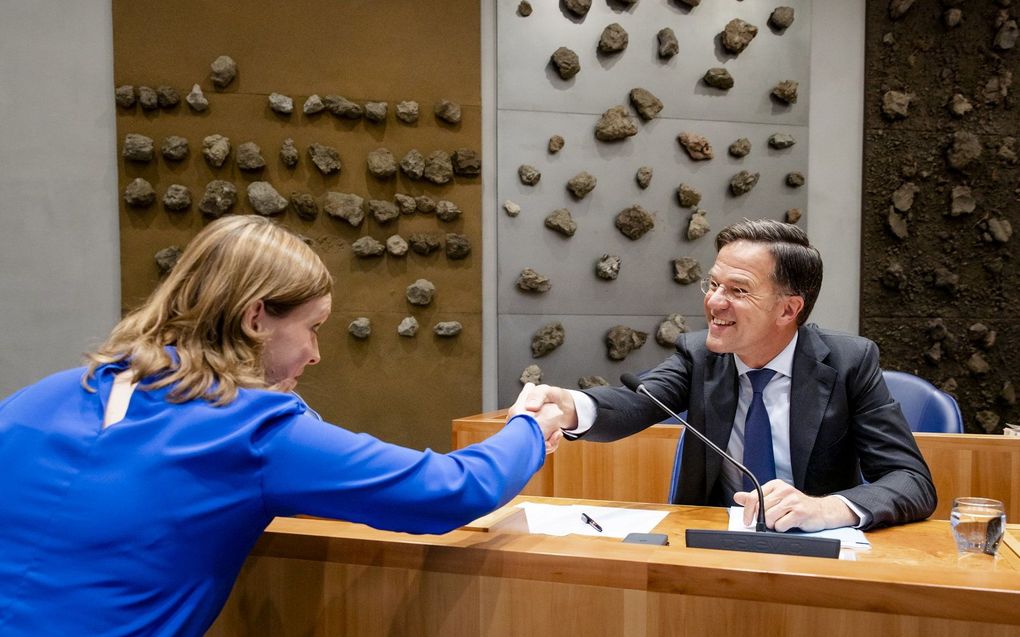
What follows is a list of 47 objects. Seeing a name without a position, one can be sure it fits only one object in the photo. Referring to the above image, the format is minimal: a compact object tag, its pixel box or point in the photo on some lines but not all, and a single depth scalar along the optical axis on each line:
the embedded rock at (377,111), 4.13
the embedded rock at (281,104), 4.08
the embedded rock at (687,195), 4.42
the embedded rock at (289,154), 4.10
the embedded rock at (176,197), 4.04
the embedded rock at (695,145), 4.41
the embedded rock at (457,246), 4.24
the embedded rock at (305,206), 4.12
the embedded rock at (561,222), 4.30
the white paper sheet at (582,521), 1.57
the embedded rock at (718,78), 4.40
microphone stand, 1.26
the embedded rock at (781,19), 4.43
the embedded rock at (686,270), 4.43
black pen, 1.59
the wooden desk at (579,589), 1.08
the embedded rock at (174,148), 4.02
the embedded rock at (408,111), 4.16
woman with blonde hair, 1.04
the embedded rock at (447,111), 4.18
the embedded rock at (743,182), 4.45
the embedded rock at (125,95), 4.00
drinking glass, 1.41
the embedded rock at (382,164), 4.16
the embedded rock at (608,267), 4.38
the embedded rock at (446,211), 4.21
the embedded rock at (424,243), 4.21
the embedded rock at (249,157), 4.07
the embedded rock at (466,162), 4.21
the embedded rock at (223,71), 4.04
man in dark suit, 1.97
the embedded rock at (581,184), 4.31
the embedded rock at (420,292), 4.23
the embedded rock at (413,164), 4.17
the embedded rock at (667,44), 4.34
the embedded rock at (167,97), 4.02
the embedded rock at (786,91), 4.45
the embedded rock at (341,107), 4.12
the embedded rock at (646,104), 4.35
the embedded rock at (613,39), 4.30
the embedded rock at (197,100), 4.04
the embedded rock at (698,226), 4.43
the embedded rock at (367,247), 4.18
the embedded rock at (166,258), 4.07
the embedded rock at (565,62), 4.25
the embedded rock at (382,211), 4.17
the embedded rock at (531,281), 4.30
